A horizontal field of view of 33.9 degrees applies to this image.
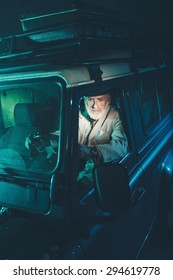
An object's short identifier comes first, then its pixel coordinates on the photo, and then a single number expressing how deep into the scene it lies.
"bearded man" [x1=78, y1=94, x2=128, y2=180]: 2.23
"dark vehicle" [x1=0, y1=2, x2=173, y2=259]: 1.77
